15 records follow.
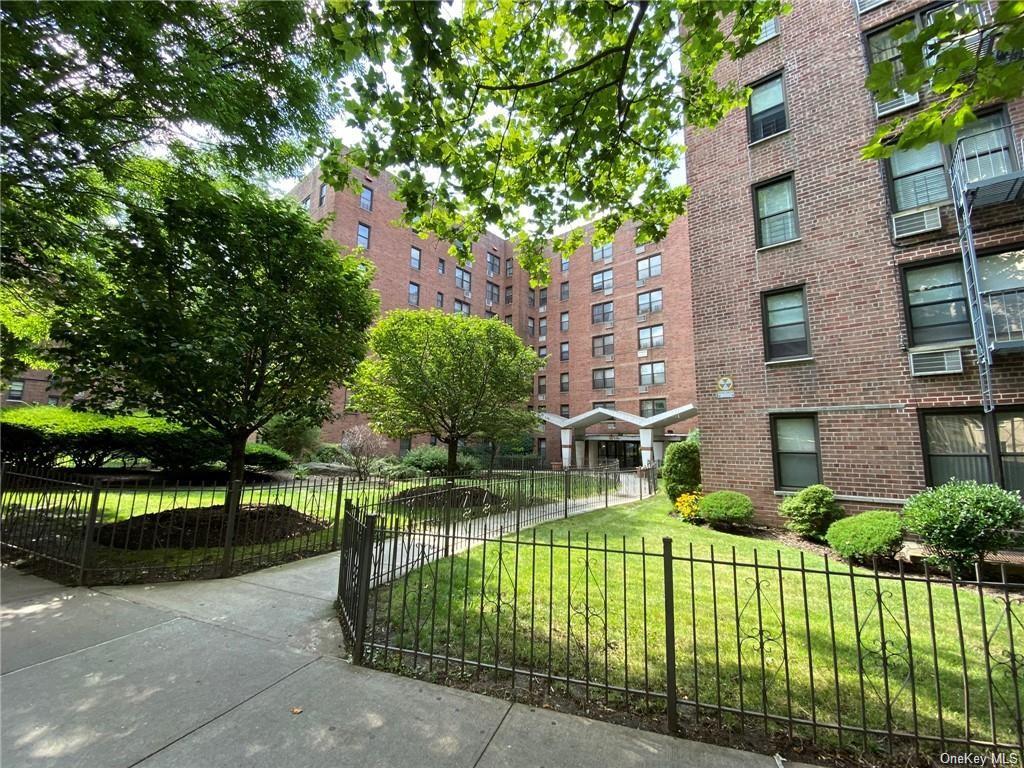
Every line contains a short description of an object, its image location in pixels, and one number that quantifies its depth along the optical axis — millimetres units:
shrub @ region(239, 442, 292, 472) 17719
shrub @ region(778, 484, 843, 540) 9375
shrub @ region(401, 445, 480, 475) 23953
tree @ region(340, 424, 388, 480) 23380
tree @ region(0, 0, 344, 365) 4363
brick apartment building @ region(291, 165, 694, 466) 29984
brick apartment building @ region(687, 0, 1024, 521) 8680
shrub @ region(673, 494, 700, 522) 11219
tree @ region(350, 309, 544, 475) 17359
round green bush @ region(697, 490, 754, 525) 10148
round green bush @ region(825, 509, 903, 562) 7406
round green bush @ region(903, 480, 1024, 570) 6703
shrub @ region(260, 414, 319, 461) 20578
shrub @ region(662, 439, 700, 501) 12758
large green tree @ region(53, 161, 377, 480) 6582
